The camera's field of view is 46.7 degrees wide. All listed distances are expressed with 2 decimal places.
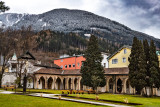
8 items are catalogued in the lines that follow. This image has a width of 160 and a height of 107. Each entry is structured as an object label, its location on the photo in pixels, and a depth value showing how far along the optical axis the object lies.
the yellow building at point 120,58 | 47.14
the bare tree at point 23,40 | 39.38
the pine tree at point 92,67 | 39.62
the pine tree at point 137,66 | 32.96
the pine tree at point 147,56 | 33.69
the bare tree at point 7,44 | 37.75
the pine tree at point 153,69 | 32.66
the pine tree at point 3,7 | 13.82
